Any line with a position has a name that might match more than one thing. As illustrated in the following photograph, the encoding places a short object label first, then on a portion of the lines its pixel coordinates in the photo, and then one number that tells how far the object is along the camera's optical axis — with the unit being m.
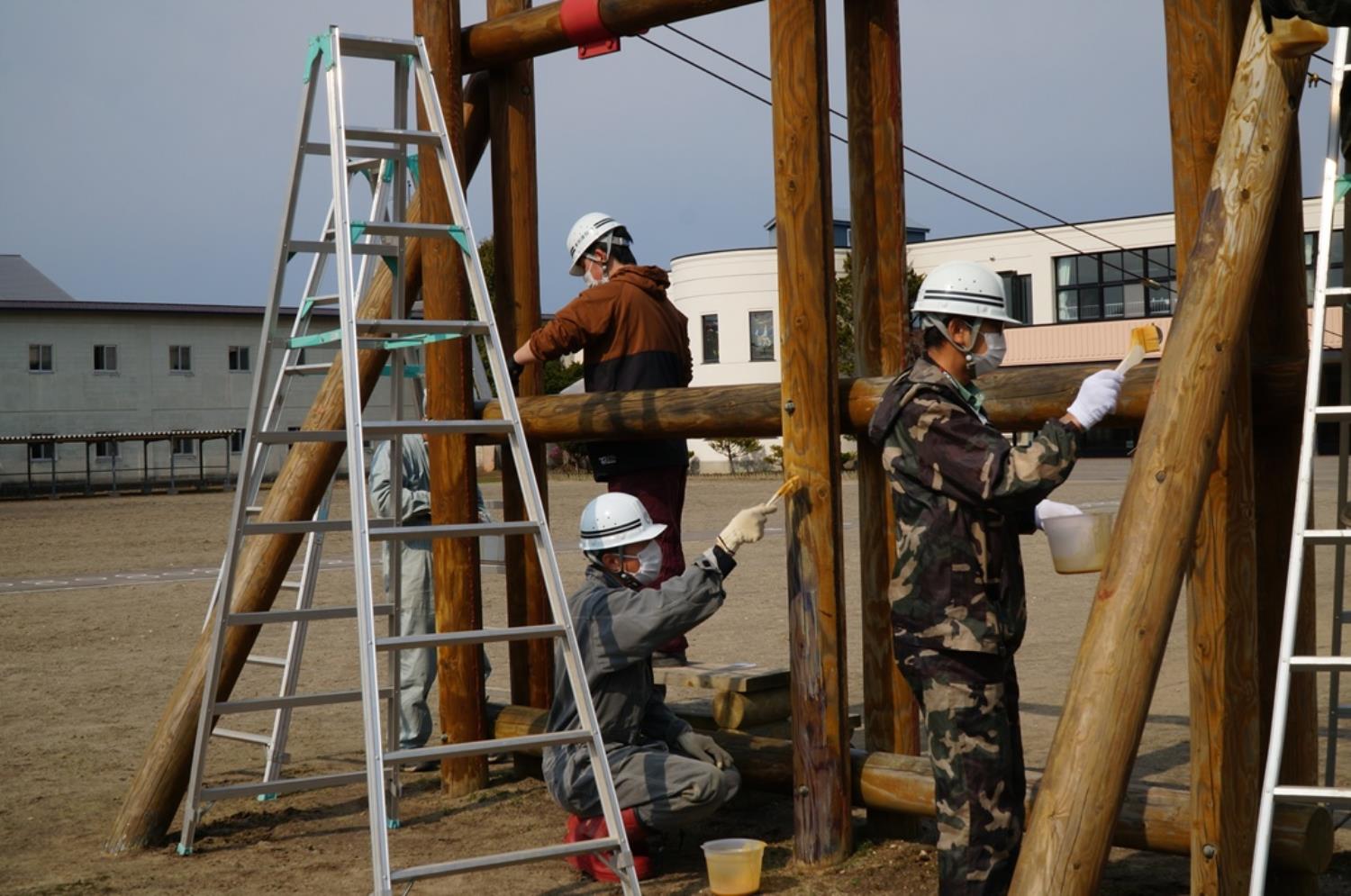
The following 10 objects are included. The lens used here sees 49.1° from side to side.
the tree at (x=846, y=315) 36.08
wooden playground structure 3.91
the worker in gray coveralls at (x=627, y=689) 5.46
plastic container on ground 5.31
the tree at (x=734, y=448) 44.56
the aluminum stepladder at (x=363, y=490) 4.75
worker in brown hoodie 6.90
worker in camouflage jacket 4.48
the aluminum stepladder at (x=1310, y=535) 3.73
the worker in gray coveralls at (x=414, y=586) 8.15
